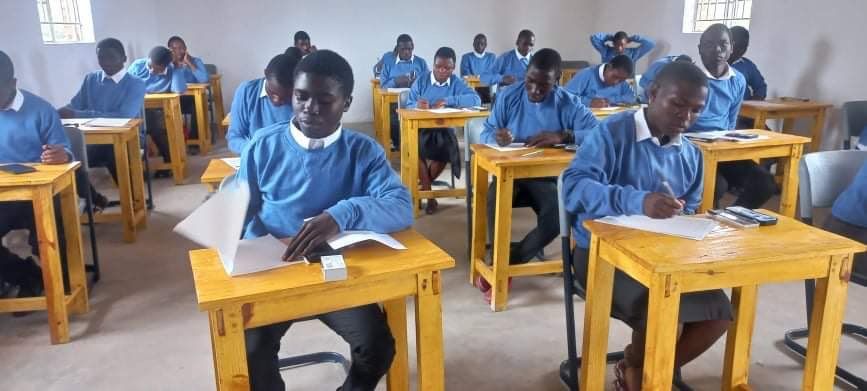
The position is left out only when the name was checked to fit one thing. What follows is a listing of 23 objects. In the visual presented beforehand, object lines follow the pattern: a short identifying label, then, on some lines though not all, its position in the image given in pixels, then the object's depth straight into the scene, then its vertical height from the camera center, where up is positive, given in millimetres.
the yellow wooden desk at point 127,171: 3930 -754
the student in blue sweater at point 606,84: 5234 -273
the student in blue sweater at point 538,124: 3240 -390
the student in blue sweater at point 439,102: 4988 -404
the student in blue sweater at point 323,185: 1760 -379
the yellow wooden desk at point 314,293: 1406 -539
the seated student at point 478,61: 8766 -136
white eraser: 1443 -479
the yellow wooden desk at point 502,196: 2930 -680
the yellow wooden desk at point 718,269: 1623 -557
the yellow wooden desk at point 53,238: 2557 -785
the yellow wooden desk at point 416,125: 4340 -494
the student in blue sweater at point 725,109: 3812 -354
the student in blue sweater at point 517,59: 8141 -104
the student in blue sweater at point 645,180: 1931 -415
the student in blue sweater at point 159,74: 6172 -210
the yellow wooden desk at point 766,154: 3391 -553
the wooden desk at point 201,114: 6723 -641
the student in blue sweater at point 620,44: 7273 +69
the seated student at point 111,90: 4738 -272
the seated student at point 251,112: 3654 -339
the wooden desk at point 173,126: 5512 -625
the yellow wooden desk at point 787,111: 5199 -490
